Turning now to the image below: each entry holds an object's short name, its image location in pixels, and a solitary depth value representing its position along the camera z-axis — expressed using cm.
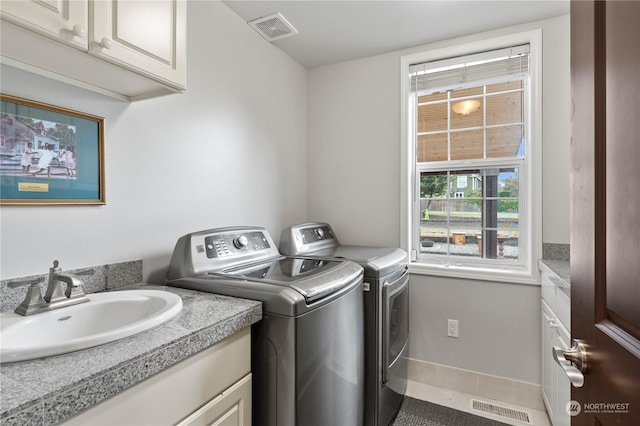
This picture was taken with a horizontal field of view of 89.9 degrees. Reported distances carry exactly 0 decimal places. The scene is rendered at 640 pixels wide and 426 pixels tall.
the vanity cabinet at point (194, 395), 73
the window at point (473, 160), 221
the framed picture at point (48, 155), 106
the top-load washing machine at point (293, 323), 114
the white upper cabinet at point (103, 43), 87
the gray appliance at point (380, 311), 173
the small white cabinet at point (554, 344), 149
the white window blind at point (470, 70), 221
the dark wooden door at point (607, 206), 52
